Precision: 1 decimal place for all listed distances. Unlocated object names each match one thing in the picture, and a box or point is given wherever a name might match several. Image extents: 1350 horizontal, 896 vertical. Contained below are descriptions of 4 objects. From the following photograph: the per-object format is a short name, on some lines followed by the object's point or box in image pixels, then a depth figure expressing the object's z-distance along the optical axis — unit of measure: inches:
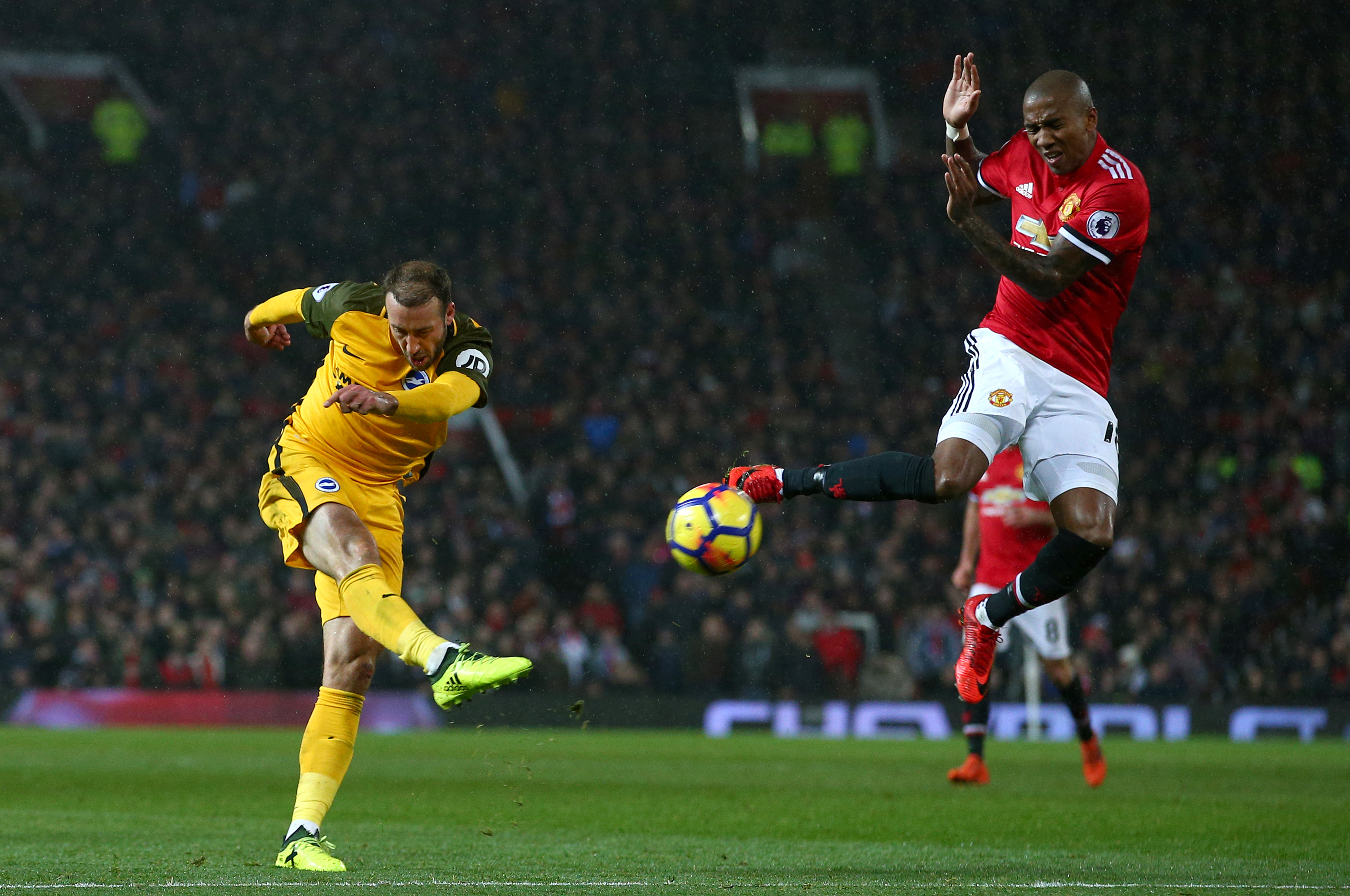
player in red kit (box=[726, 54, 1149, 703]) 473.7
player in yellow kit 415.8
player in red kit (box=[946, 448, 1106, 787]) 736.3
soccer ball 465.7
